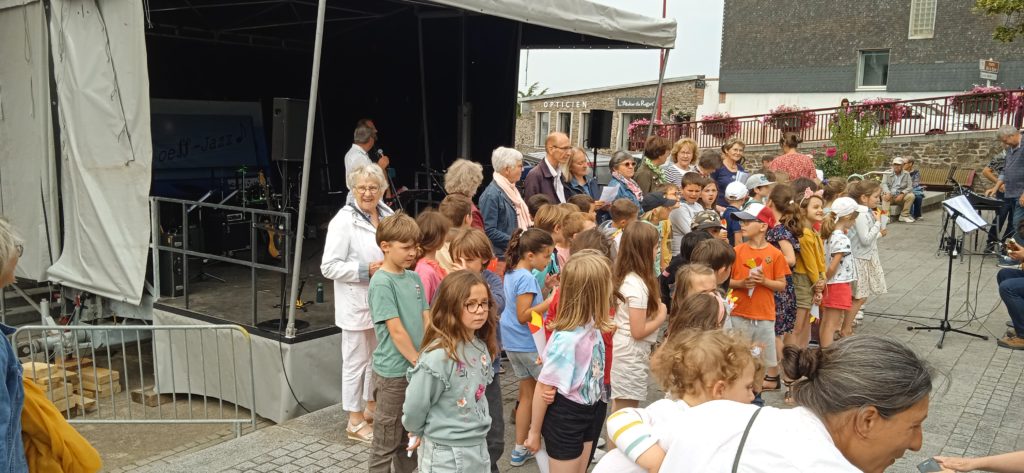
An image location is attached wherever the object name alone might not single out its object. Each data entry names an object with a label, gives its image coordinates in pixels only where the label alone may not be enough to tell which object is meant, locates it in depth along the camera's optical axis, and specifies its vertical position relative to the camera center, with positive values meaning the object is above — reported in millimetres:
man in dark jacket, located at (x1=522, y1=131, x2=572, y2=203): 6898 -461
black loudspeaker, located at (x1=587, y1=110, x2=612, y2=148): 9672 -89
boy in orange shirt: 5371 -1076
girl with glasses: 3283 -1088
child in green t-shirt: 3930 -1046
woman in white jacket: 5031 -1049
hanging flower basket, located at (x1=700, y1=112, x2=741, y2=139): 23953 -132
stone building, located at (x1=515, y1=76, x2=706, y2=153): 31234 +549
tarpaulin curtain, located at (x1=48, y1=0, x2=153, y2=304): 6316 -261
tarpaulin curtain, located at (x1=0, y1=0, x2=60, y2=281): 7137 -280
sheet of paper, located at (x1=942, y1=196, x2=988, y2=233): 7400 -801
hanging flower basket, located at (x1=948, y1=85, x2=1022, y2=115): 19189 +654
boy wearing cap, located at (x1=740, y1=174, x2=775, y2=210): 7268 -588
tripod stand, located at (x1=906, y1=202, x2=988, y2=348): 7465 -1775
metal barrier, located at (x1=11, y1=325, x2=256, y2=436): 6398 -2298
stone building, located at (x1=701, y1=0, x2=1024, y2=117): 25938 +2508
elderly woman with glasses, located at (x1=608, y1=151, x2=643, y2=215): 7062 -489
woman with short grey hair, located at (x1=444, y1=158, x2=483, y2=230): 6008 -458
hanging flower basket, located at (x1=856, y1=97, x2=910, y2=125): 20867 +398
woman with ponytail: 1746 -655
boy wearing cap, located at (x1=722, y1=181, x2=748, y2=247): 6691 -677
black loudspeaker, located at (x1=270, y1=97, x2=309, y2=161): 6676 -136
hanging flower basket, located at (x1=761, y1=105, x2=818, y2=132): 22359 +140
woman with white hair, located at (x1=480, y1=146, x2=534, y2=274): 6086 -649
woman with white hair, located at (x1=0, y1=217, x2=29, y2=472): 2490 -884
